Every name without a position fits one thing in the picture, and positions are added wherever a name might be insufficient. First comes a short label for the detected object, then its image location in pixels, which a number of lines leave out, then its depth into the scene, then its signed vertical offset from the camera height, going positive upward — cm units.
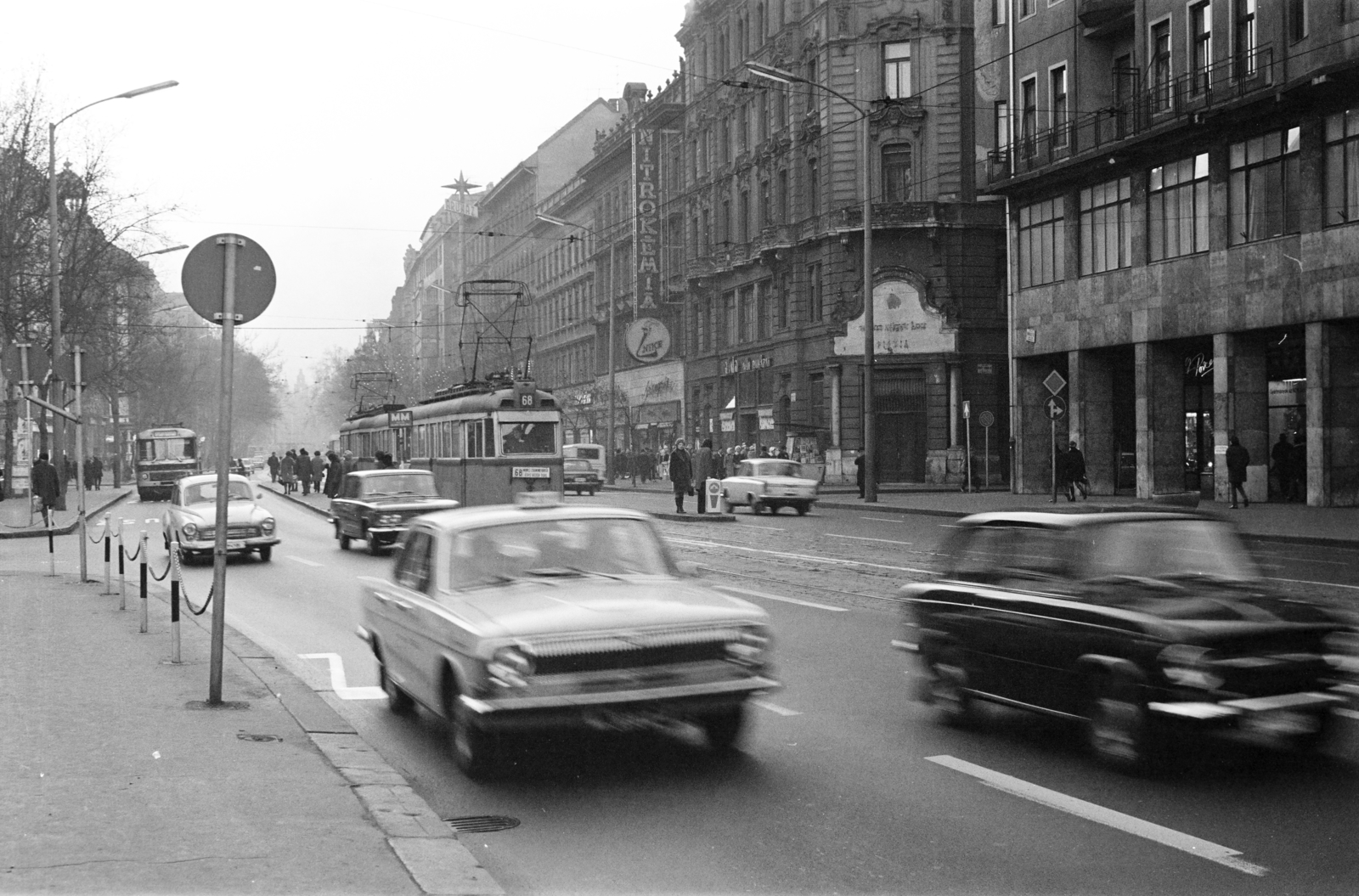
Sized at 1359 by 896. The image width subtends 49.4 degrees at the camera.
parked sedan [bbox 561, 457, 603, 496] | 5559 -79
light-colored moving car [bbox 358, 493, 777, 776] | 728 -90
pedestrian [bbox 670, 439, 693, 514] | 3662 -45
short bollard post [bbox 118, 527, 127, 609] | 1517 -131
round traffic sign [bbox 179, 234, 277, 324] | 926 +115
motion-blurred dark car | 700 -94
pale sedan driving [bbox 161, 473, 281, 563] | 2339 -104
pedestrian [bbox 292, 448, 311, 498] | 5566 -42
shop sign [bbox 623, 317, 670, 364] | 6606 +522
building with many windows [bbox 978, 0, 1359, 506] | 3150 +520
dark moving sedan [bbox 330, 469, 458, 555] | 2481 -81
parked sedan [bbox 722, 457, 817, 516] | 3756 -84
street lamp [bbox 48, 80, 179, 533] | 3694 +561
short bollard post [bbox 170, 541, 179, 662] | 1100 -121
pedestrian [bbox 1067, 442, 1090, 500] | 3750 -40
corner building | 5159 +731
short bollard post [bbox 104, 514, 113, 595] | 1644 -121
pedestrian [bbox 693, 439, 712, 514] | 3550 -40
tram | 3288 +33
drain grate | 664 -168
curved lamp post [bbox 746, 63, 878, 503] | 3903 +317
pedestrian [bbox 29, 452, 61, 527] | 3531 -50
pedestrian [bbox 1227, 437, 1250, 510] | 3312 -29
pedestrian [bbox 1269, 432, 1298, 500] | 3484 -41
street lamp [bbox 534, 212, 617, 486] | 6181 +25
